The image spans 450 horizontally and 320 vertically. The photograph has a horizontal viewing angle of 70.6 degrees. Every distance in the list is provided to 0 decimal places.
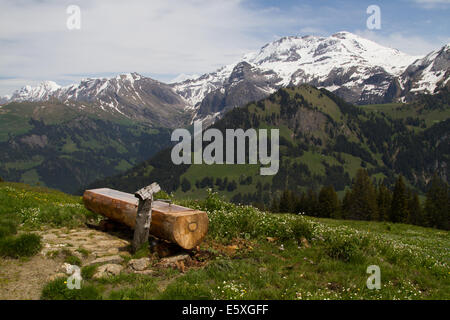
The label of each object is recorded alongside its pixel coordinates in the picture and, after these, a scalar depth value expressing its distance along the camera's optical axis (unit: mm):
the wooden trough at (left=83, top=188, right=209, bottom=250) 12281
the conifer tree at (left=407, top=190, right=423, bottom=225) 92225
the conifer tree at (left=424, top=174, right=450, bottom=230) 94438
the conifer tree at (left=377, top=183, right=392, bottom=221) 90688
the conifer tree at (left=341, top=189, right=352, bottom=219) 102025
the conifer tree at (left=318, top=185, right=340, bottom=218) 97812
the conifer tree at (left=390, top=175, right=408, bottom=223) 82875
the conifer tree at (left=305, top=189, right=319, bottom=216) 102188
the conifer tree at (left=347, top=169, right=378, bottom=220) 92125
